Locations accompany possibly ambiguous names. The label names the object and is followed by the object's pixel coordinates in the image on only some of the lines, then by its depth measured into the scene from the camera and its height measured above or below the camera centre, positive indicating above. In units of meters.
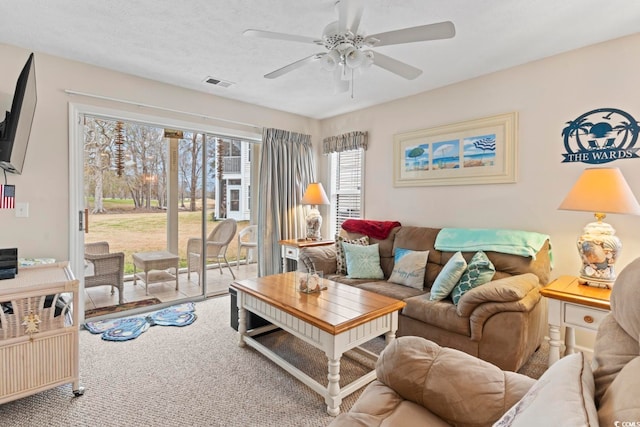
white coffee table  1.81 -0.71
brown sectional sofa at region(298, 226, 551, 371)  1.97 -0.73
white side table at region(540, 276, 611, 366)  1.83 -0.60
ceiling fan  1.63 +0.96
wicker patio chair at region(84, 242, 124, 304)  3.24 -0.66
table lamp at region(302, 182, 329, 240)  4.15 +0.08
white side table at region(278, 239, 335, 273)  3.85 -0.48
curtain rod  2.84 +1.06
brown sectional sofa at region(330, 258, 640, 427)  0.69 -0.59
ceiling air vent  3.21 +1.33
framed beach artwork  2.88 +0.57
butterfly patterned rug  2.79 -1.14
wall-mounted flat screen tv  2.04 +0.58
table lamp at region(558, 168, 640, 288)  1.92 +0.00
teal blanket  2.48 -0.27
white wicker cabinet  1.72 -0.76
